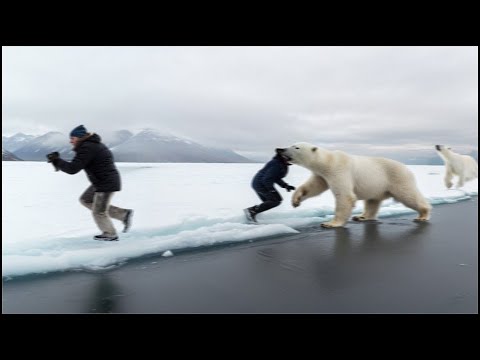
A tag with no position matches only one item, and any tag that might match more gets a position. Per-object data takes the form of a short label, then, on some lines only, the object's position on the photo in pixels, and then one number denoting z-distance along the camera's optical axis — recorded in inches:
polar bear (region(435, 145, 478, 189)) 398.9
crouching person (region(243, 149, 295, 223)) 181.9
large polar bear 176.7
